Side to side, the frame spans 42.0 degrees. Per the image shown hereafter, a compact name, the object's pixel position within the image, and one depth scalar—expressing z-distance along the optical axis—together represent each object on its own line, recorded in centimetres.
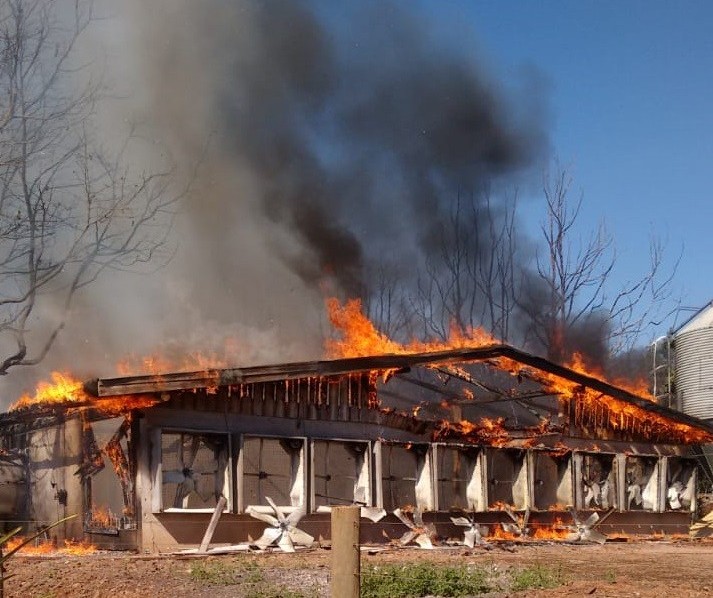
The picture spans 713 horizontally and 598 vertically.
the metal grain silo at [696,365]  3244
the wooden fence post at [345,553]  652
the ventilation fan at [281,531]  1786
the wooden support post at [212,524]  1708
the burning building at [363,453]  1753
